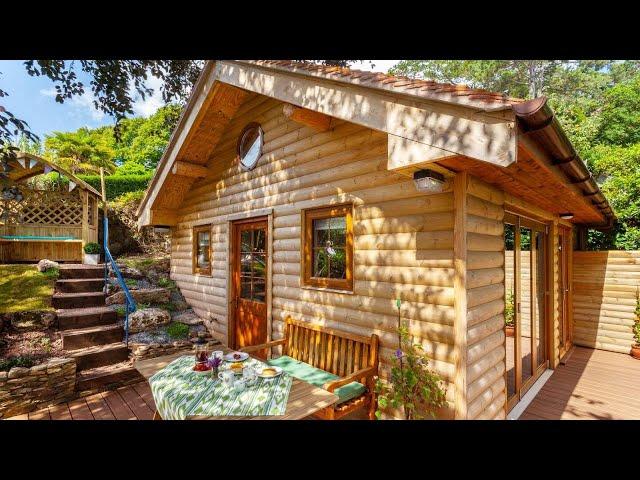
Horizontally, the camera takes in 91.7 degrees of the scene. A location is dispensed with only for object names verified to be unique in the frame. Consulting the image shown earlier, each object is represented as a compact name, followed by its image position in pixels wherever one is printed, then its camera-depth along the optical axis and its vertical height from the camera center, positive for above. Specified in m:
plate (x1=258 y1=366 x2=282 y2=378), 2.80 -1.18
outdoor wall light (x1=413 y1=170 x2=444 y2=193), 2.45 +0.51
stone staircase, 4.38 -1.39
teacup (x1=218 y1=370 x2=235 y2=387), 2.63 -1.14
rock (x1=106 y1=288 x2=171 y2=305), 6.15 -1.04
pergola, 8.02 +0.70
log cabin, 2.28 +0.42
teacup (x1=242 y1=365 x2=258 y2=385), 2.70 -1.14
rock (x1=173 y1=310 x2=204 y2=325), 6.11 -1.47
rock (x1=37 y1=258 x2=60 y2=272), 6.74 -0.42
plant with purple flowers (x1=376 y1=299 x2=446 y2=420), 2.70 -1.24
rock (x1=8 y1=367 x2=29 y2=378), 3.71 -1.51
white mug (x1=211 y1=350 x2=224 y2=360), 3.00 -1.09
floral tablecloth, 2.29 -1.21
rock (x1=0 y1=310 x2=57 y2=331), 4.99 -1.20
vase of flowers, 2.81 -1.10
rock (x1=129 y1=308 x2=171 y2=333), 5.52 -1.35
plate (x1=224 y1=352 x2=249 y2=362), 3.18 -1.17
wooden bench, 2.99 -1.28
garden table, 2.23 -1.26
